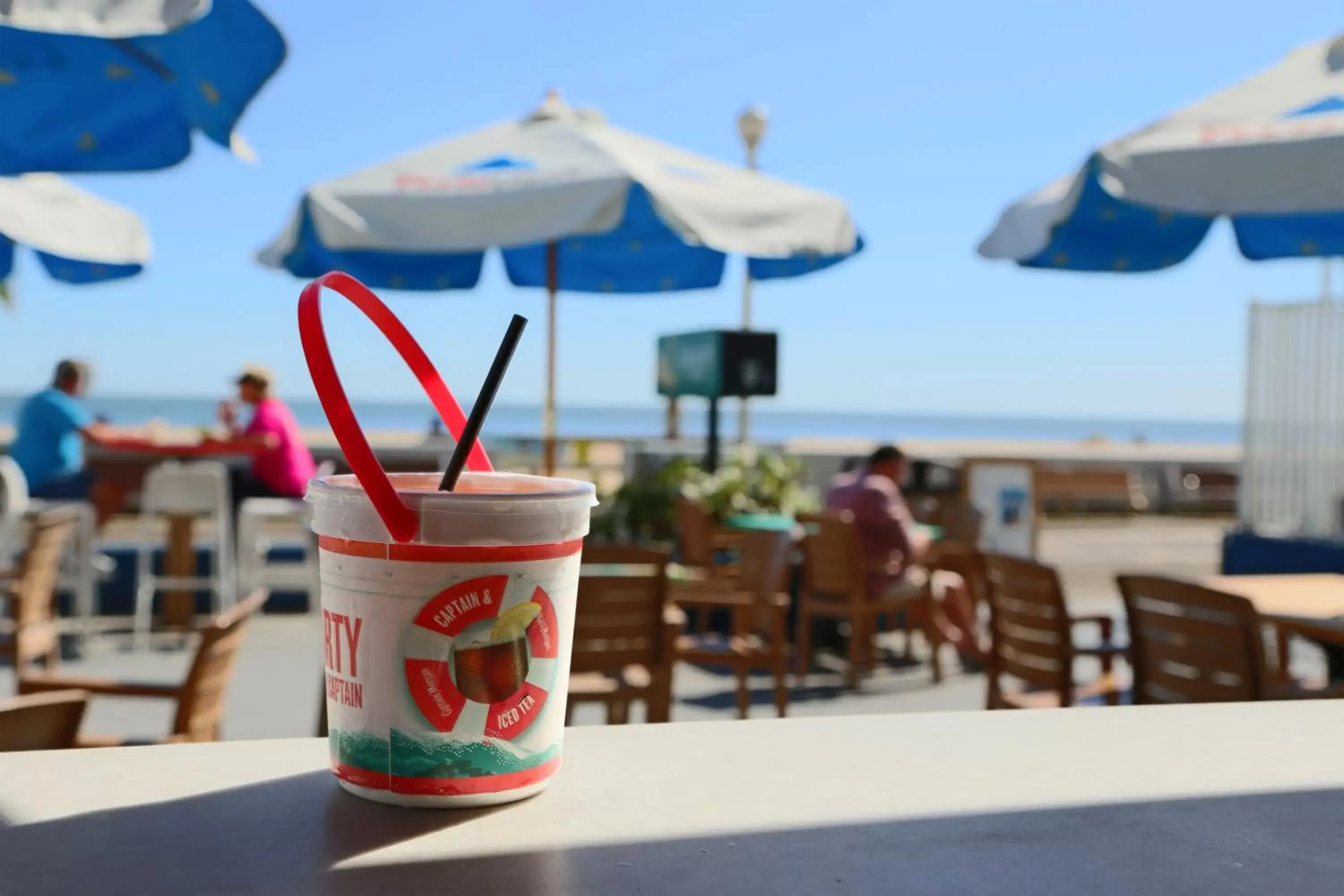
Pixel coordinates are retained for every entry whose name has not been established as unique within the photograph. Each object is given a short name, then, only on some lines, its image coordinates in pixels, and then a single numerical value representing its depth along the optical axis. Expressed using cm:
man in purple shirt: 685
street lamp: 924
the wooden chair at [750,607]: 489
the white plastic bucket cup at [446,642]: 85
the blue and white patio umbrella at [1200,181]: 454
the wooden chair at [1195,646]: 353
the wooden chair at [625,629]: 365
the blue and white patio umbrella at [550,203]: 525
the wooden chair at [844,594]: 670
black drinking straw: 91
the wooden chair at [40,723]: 174
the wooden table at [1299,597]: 378
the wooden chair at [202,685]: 282
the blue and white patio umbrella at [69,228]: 432
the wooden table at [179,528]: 829
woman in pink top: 867
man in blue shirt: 821
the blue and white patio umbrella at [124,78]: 246
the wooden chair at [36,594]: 456
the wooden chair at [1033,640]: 438
